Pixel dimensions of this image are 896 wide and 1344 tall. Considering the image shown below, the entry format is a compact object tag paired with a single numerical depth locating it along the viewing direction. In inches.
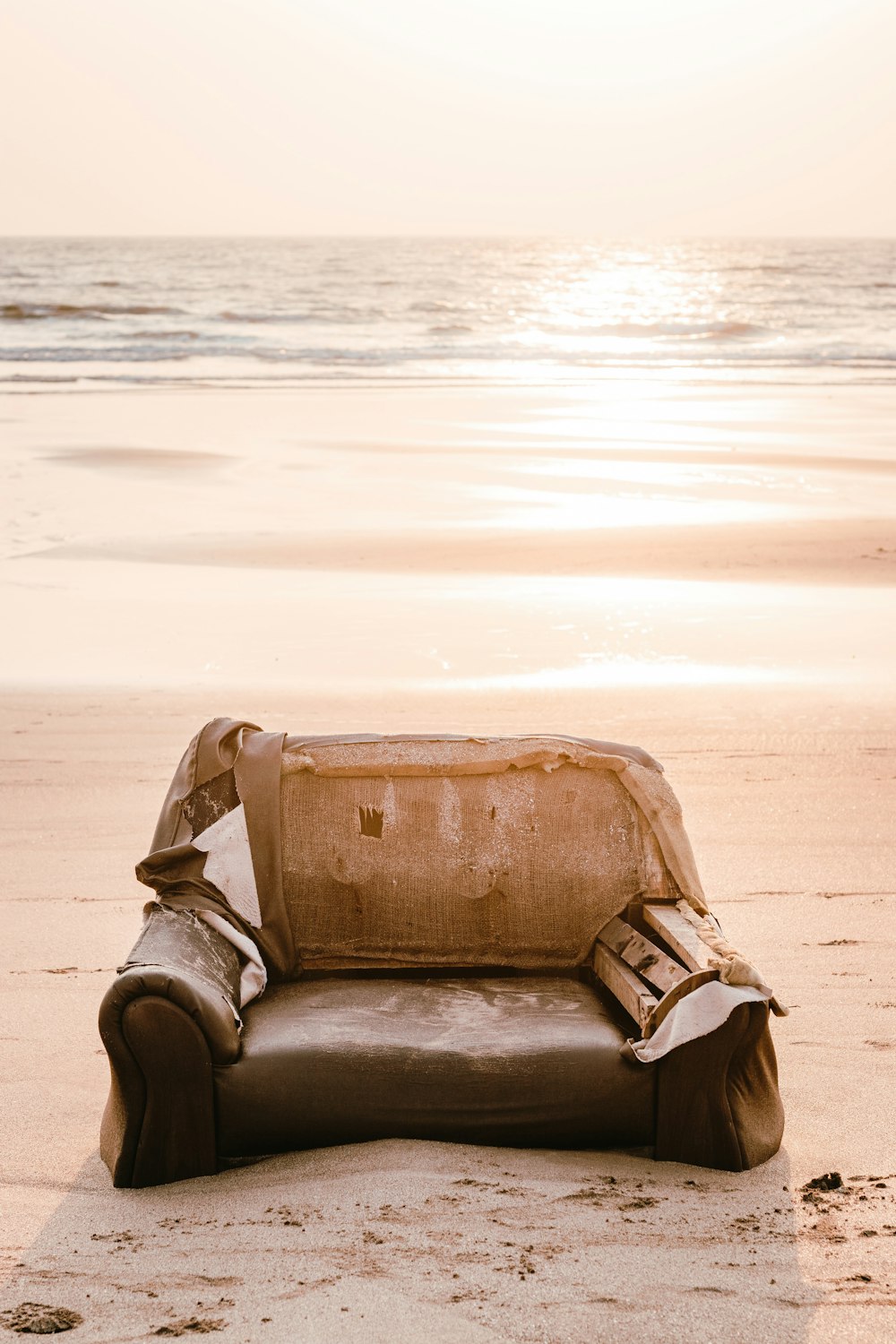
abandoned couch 136.3
